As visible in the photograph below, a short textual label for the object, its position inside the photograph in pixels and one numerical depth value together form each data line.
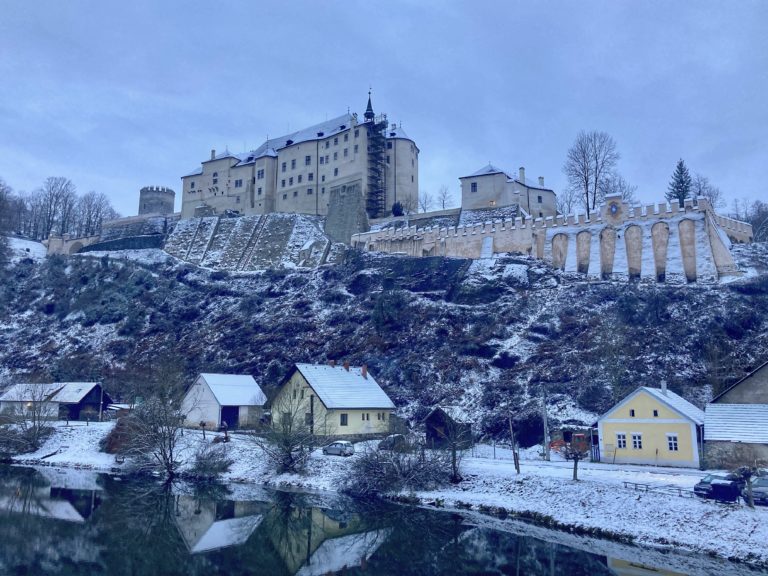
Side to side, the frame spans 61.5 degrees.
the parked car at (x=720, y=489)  23.31
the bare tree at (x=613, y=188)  65.94
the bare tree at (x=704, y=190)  75.37
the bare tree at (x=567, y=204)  78.16
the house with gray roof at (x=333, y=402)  39.97
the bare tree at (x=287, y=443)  34.44
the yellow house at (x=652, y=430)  30.73
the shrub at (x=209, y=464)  36.03
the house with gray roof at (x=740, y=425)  28.22
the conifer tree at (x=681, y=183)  66.00
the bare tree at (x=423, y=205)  98.86
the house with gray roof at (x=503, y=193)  64.94
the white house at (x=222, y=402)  44.09
